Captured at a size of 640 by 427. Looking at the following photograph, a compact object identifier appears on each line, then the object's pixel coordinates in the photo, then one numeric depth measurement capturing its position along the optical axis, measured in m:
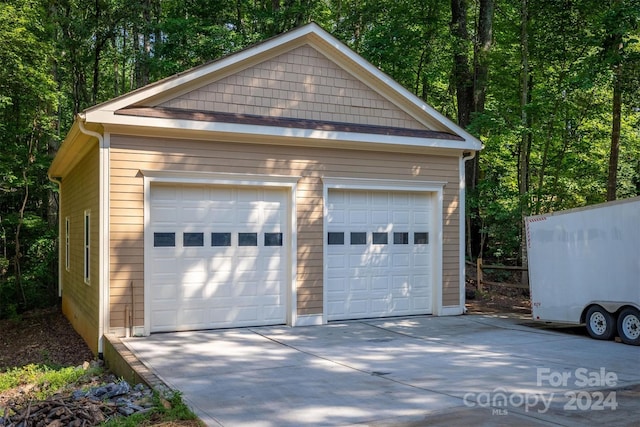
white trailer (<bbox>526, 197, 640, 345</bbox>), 9.11
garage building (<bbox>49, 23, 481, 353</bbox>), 9.32
